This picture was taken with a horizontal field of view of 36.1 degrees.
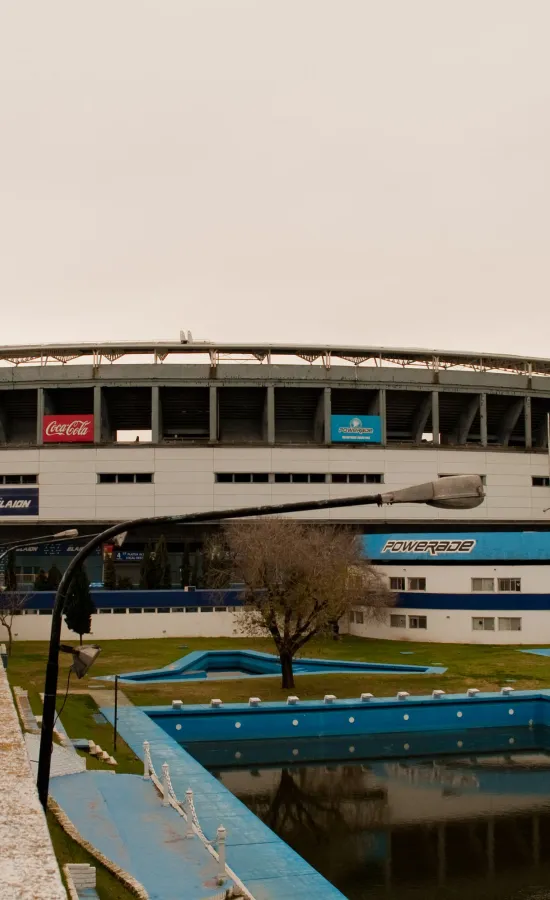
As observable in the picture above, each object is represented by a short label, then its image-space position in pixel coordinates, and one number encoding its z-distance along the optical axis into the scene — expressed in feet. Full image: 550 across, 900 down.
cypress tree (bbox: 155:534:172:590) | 241.31
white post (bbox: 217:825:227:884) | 57.41
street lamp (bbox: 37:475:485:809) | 32.96
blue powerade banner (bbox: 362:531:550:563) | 196.44
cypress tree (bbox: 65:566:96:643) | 181.47
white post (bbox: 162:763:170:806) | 75.87
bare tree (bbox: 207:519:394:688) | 135.13
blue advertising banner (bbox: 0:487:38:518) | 267.39
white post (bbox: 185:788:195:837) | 67.00
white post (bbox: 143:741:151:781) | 83.76
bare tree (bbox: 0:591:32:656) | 190.30
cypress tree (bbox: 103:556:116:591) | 237.86
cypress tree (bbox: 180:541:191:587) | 250.78
